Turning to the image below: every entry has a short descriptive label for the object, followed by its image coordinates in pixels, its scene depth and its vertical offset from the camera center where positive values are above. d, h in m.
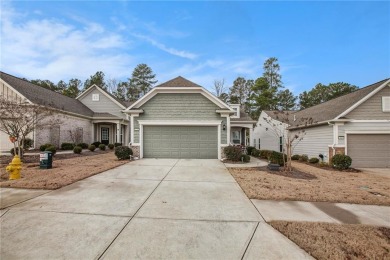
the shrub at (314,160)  13.67 -2.10
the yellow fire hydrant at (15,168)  6.93 -1.36
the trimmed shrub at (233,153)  12.38 -1.45
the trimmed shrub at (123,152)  12.27 -1.37
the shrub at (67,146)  17.36 -1.38
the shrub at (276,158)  10.85 -1.59
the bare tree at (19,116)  10.81 +0.92
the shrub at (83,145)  18.97 -1.42
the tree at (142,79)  44.25 +12.07
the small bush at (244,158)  12.55 -1.80
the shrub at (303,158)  15.06 -2.17
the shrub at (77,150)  15.52 -1.55
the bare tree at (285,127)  16.12 +0.36
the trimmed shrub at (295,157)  15.97 -2.24
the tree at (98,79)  43.03 +11.57
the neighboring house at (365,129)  12.30 +0.08
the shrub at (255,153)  16.76 -2.00
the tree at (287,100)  40.94 +6.53
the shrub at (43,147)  14.46 -1.21
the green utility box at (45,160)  9.12 -1.38
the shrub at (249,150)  19.18 -1.97
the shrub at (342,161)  11.12 -1.80
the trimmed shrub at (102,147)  20.05 -1.69
